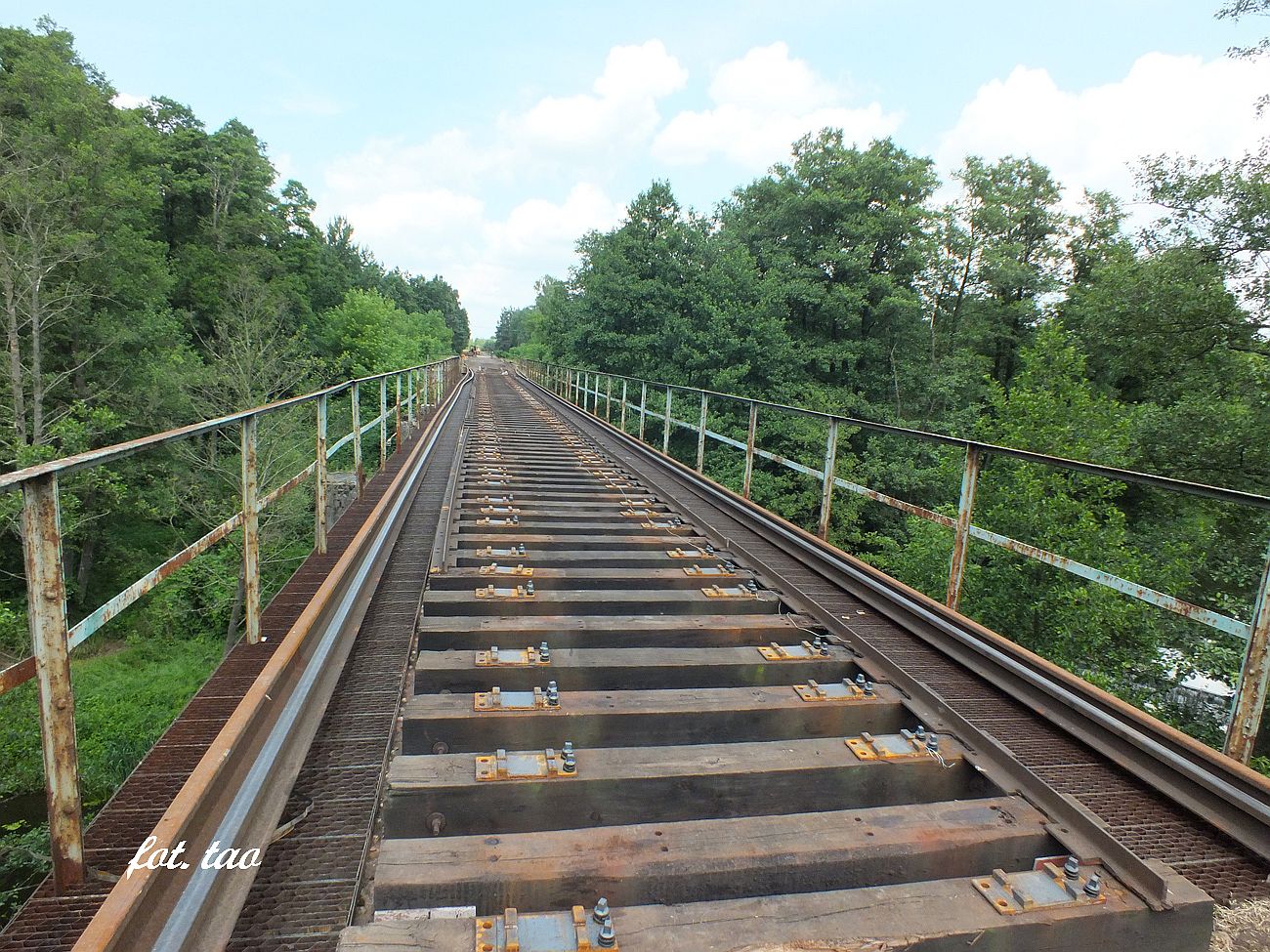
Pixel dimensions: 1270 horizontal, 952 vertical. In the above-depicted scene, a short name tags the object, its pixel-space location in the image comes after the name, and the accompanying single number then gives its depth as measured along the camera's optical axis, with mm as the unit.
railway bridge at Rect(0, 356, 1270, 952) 1683
